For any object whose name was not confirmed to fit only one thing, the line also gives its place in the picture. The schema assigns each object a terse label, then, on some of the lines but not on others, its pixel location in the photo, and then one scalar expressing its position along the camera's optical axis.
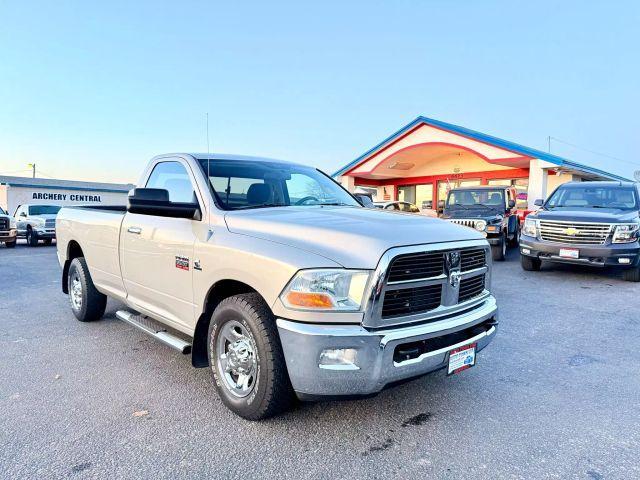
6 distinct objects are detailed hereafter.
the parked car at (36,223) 17.48
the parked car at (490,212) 11.14
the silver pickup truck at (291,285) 2.56
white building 31.67
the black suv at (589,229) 8.03
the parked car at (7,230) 16.08
